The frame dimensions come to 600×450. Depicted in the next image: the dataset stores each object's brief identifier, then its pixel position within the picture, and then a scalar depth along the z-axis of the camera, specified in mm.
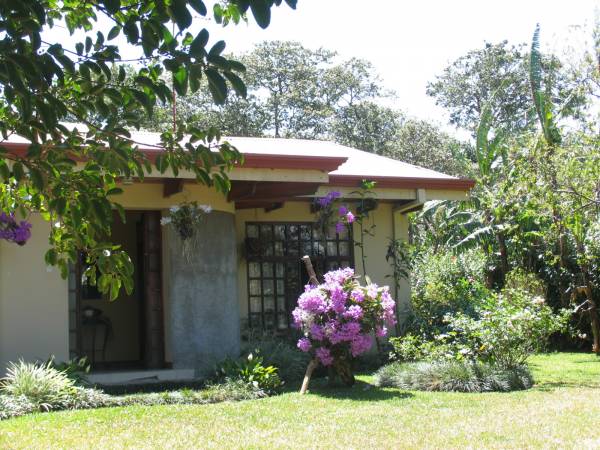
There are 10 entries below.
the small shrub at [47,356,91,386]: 9875
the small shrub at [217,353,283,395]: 10164
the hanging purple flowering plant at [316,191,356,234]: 12828
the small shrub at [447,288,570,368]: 10477
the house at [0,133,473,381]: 10898
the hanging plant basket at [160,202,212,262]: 11195
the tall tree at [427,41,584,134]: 35719
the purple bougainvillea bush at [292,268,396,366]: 10039
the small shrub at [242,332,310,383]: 10961
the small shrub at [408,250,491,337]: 13477
